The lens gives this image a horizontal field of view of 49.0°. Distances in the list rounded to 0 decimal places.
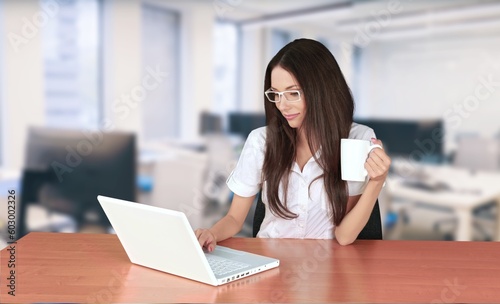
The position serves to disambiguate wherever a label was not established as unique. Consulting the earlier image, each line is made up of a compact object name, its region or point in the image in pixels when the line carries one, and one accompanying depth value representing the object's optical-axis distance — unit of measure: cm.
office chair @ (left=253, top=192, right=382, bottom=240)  166
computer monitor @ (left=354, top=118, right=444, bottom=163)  375
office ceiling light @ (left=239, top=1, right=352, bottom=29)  392
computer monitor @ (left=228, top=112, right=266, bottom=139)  406
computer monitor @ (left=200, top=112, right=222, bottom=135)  411
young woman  153
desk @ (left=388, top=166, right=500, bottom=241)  373
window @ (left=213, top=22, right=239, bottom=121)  406
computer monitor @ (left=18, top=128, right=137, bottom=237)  302
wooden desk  103
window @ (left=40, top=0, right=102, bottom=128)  372
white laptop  108
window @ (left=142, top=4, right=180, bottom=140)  393
